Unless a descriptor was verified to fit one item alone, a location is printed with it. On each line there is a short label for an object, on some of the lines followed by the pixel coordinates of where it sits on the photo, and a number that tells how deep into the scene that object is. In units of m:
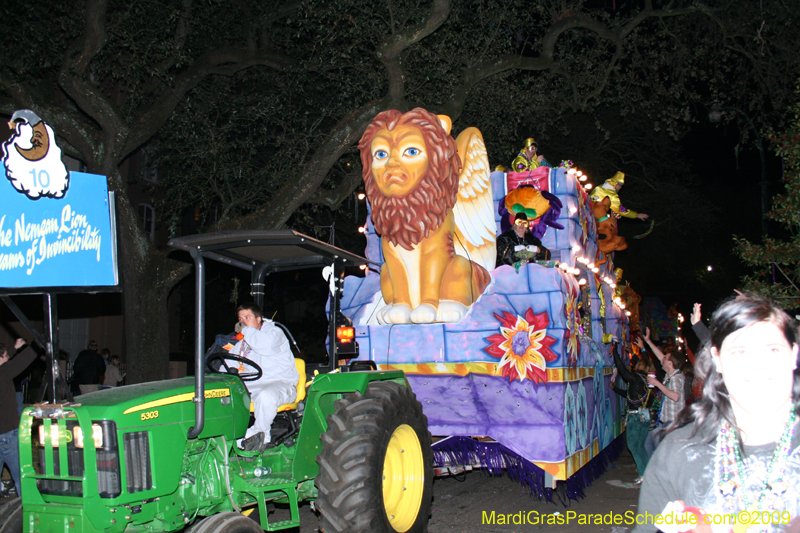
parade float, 6.23
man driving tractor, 4.62
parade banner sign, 3.68
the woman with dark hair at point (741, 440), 1.82
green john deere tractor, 3.64
